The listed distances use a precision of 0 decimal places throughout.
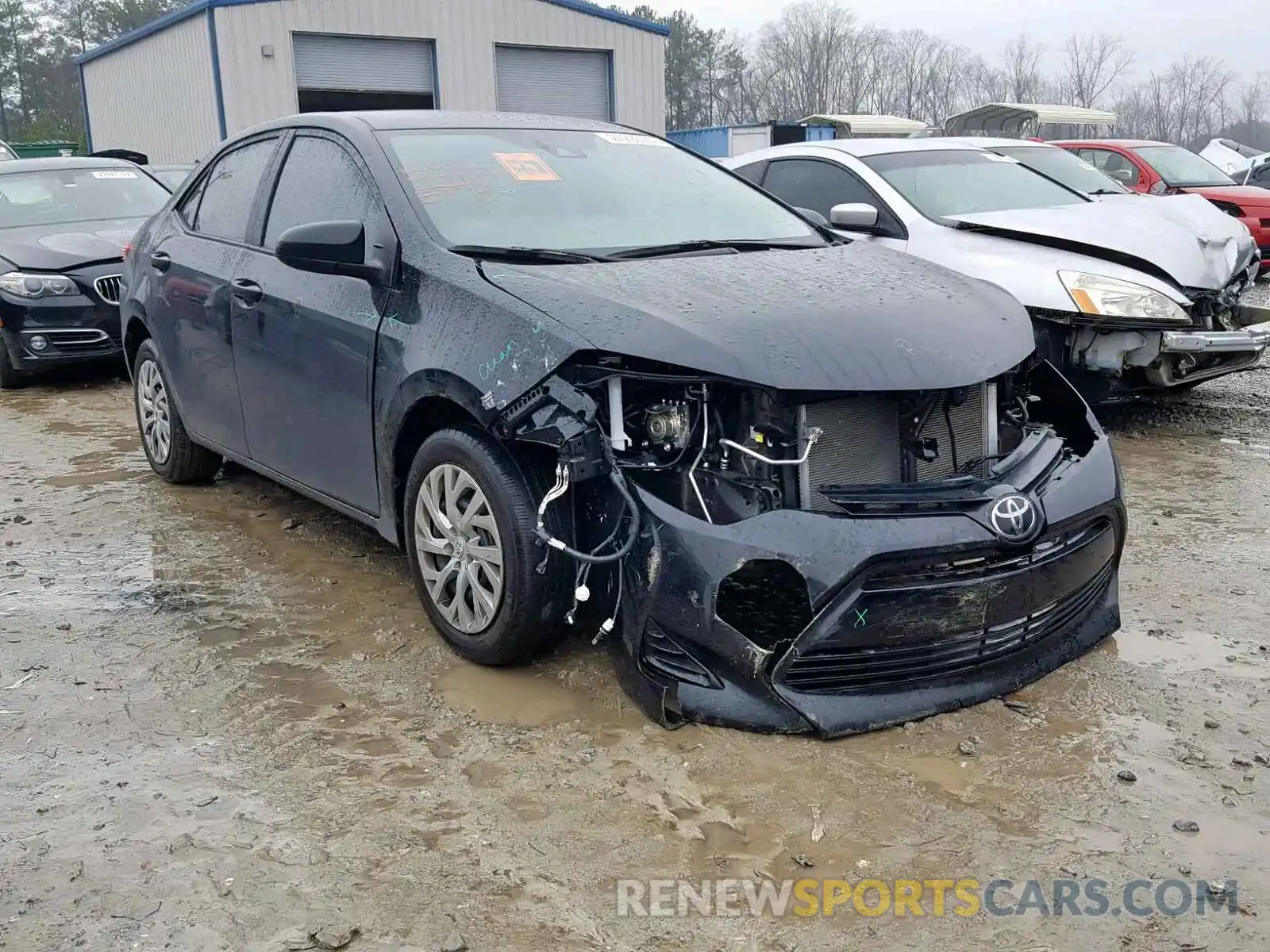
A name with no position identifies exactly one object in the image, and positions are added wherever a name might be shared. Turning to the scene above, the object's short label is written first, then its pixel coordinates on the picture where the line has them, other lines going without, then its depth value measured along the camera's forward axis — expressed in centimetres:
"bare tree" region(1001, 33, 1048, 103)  6694
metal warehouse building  1869
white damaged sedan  590
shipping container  2717
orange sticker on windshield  406
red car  1247
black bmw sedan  836
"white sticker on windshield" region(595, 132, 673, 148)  457
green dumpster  3023
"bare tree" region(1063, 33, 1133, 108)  6506
